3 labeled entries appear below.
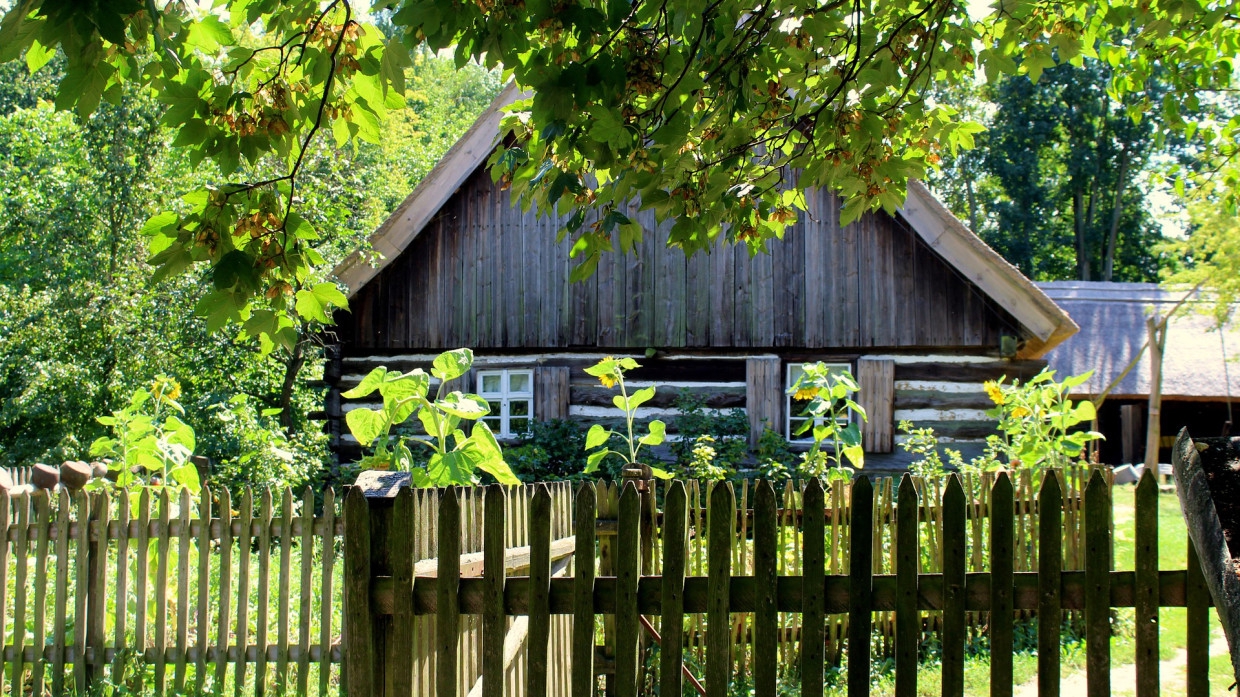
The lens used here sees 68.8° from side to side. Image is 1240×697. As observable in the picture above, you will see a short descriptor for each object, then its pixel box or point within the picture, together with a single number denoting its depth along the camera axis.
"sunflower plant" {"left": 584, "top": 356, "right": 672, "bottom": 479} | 5.81
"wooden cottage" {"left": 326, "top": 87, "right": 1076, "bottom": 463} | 10.60
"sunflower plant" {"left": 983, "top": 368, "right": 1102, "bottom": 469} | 7.56
